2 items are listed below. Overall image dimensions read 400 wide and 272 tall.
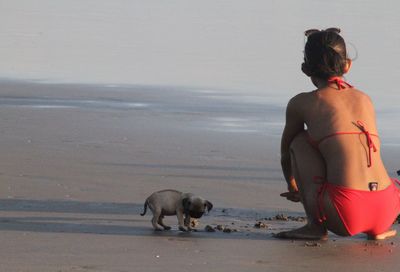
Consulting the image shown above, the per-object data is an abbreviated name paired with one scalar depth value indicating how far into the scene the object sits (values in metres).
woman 13.13
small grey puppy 14.00
